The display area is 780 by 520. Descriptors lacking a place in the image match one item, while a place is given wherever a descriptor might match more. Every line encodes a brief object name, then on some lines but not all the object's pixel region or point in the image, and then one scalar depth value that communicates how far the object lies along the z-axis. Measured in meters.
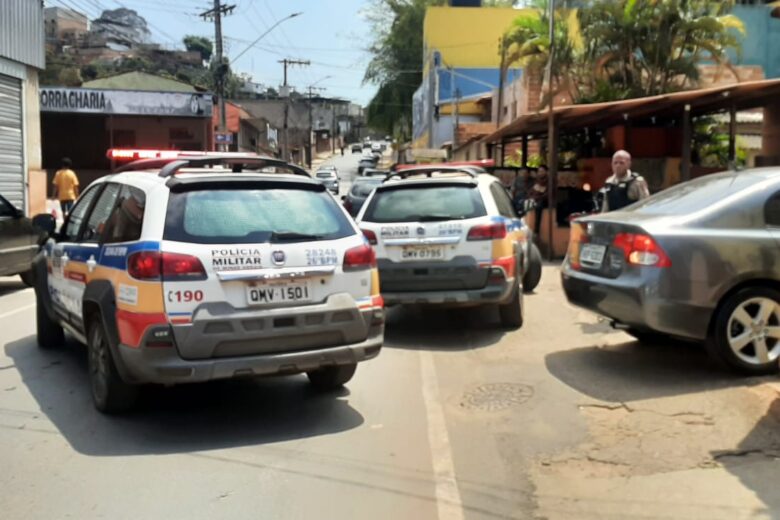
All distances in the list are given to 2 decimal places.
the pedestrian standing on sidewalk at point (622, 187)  8.49
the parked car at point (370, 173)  31.73
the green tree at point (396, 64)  61.84
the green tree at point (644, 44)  19.88
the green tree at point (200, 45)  110.28
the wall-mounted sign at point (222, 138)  32.22
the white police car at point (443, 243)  8.06
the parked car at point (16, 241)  10.84
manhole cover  6.12
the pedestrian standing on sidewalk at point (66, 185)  19.39
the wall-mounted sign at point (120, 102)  37.62
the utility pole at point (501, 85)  24.43
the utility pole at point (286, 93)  65.94
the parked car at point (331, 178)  44.54
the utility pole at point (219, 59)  32.75
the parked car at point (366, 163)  64.91
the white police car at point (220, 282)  5.04
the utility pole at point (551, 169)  14.80
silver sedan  6.14
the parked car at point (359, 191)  20.40
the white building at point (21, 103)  19.91
